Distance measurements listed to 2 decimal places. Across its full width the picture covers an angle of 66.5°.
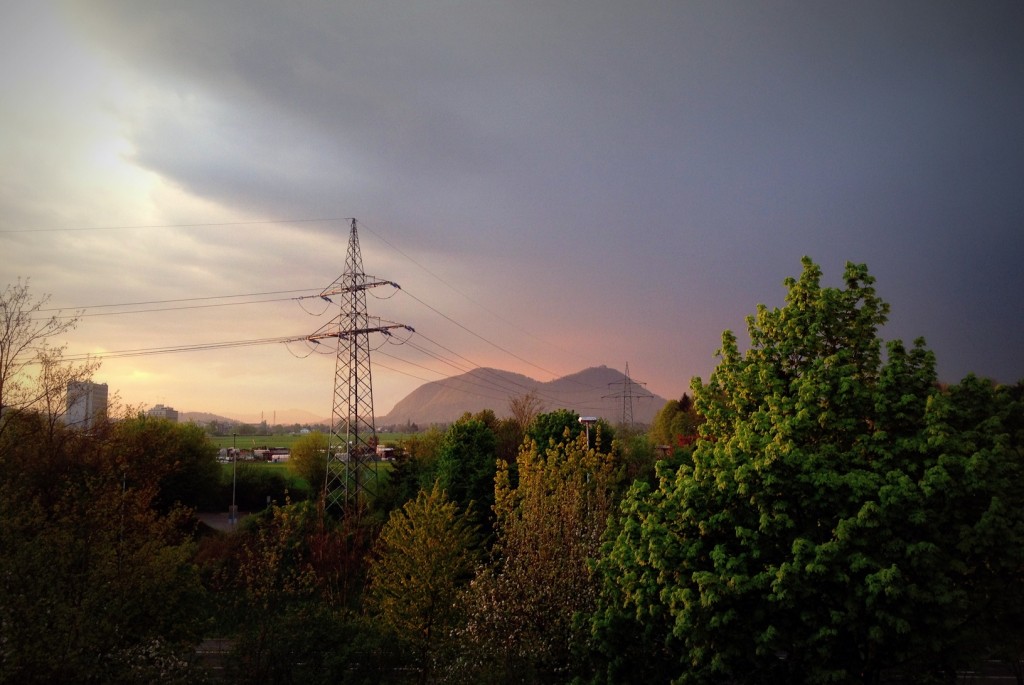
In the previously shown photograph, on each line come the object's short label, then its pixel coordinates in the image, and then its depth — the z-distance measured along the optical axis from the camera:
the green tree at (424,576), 32.53
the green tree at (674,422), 99.62
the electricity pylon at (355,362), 52.62
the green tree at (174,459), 56.78
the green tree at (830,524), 19.52
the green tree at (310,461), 82.94
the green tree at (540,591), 25.14
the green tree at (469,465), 53.56
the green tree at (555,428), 51.75
